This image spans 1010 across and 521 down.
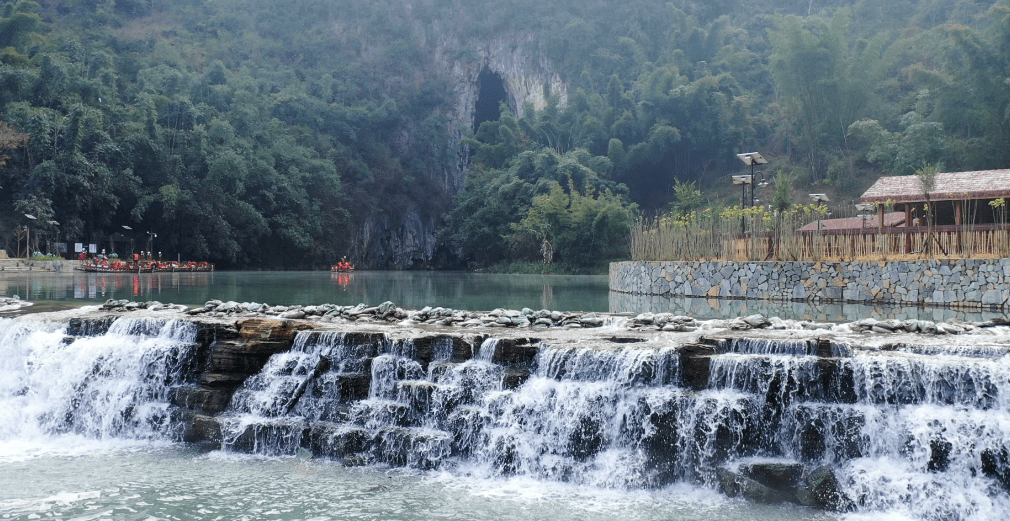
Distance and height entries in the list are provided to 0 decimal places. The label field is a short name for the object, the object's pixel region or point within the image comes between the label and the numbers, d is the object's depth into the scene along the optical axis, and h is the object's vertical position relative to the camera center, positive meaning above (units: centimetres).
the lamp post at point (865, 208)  2029 +147
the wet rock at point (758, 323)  952 -75
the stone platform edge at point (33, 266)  2767 -14
